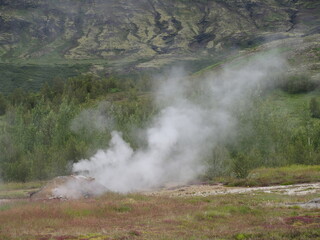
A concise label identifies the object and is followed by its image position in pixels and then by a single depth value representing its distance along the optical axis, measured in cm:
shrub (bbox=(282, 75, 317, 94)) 14838
